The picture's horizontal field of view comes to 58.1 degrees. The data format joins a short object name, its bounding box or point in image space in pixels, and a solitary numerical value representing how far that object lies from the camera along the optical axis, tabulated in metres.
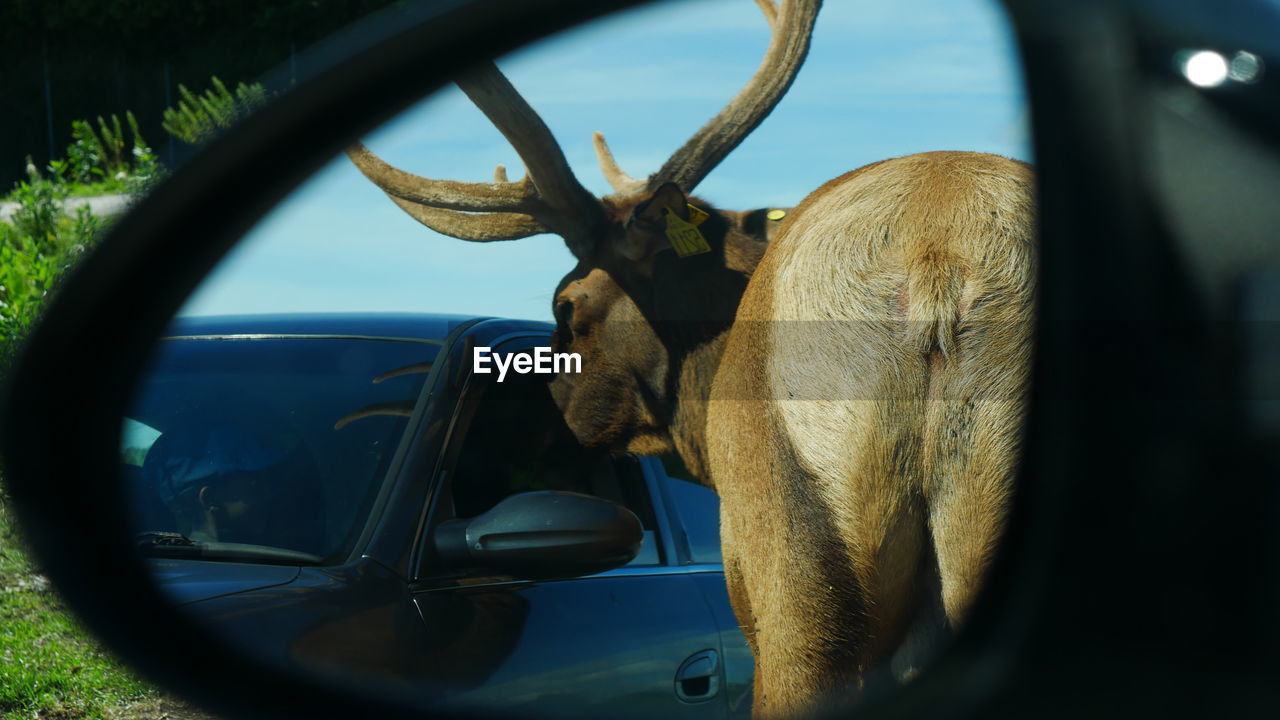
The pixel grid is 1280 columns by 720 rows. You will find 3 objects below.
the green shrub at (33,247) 7.77
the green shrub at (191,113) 14.32
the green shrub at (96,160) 15.59
